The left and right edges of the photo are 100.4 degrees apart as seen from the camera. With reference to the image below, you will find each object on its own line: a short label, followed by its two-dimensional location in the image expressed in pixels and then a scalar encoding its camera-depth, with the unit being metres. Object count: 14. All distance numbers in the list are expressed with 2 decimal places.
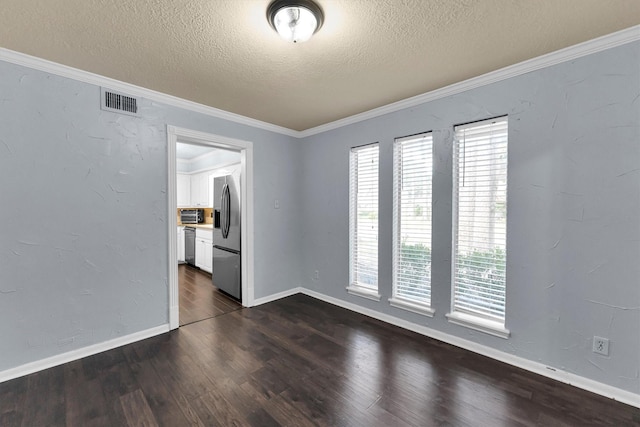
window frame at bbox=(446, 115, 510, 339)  2.36
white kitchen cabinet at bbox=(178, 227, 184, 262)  6.20
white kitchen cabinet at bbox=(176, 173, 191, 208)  6.58
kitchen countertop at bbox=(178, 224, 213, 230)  5.37
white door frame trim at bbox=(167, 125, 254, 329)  2.90
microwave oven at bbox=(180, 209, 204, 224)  6.30
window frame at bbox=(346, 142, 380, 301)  3.56
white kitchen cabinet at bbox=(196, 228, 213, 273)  5.30
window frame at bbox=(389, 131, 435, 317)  2.84
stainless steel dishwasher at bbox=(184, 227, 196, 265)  5.89
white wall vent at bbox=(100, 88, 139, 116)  2.48
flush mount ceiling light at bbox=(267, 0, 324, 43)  1.55
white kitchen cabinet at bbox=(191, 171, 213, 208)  5.95
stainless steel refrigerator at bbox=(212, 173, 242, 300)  3.82
